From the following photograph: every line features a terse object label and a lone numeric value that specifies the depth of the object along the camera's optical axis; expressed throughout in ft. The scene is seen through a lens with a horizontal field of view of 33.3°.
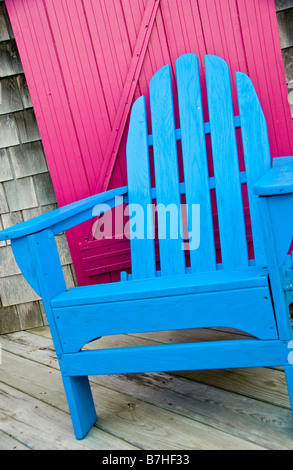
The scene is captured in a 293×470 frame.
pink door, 6.44
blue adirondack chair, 4.26
